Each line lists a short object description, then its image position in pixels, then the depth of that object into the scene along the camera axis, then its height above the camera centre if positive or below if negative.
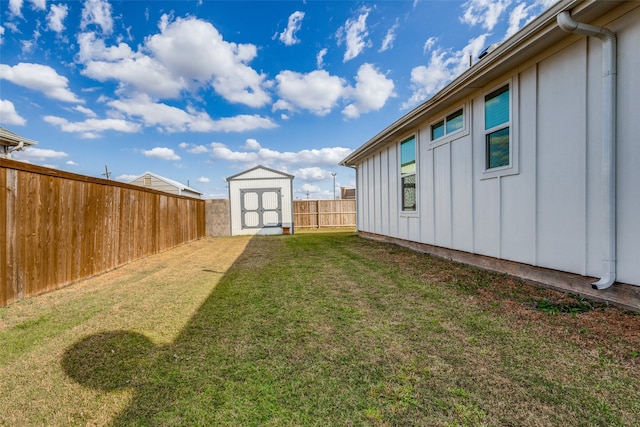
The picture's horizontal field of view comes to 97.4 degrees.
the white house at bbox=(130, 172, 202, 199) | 20.16 +2.20
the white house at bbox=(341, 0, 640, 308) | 2.52 +0.66
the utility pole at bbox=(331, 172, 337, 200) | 30.94 +3.69
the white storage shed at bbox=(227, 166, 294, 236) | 13.08 +0.41
